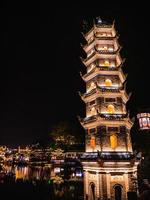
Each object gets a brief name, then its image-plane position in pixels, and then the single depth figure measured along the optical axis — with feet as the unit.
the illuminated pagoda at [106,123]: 57.11
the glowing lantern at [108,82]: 66.85
